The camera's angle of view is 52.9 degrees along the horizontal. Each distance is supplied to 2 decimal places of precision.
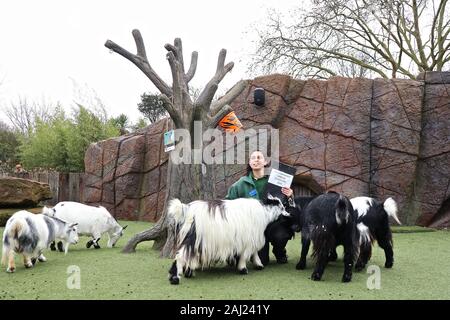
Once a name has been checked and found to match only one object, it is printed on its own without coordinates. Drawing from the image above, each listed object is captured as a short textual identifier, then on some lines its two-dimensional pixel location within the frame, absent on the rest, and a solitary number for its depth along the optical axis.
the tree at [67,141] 15.80
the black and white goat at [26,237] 4.67
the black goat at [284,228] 4.88
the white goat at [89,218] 6.40
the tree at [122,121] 27.33
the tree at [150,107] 32.47
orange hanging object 7.71
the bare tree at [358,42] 14.48
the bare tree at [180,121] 5.77
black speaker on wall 9.41
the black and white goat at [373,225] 4.72
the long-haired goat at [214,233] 4.23
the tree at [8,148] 23.56
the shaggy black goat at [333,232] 4.13
